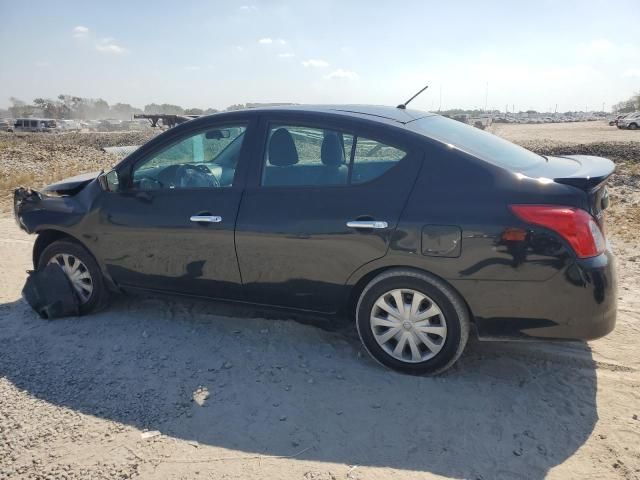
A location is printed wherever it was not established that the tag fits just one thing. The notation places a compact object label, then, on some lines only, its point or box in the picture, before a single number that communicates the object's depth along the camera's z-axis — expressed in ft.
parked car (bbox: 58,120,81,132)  175.90
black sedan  10.12
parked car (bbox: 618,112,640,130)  136.36
